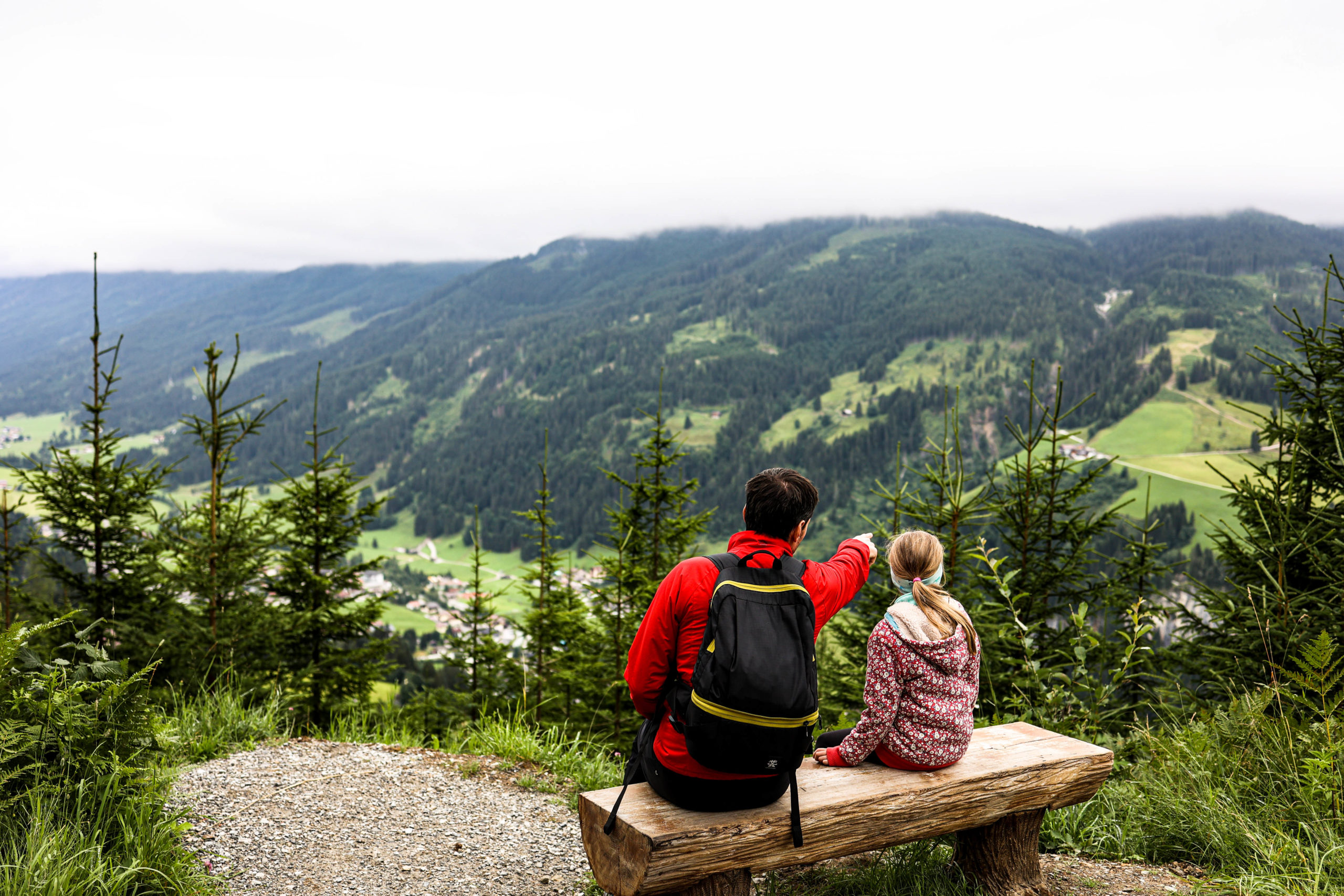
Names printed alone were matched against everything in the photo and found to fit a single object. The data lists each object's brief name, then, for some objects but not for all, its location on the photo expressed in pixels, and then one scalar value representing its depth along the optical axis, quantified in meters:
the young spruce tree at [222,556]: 7.71
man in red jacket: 3.12
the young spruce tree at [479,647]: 12.15
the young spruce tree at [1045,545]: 7.05
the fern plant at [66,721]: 3.50
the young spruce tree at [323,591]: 8.88
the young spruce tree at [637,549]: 10.29
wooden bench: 3.05
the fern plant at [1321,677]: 3.85
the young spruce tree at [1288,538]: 5.41
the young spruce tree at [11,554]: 7.80
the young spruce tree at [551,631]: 10.91
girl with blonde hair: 3.62
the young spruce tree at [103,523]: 7.63
